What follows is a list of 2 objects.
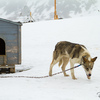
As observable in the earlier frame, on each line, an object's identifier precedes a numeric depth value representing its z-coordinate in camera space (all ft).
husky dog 29.12
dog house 42.14
